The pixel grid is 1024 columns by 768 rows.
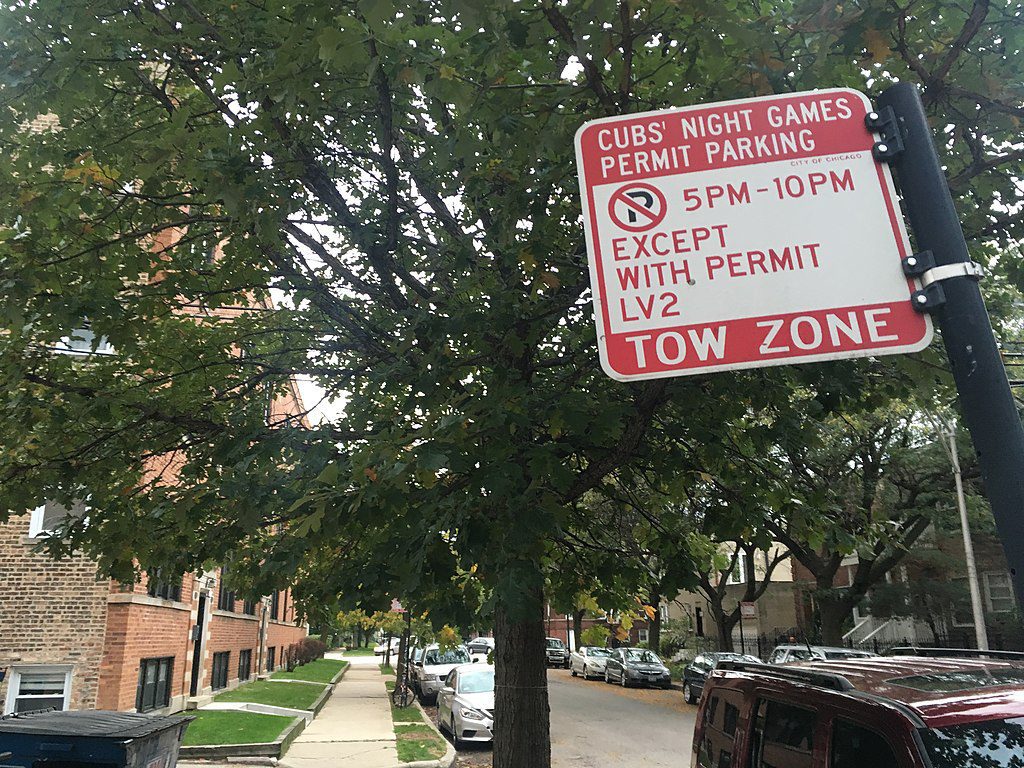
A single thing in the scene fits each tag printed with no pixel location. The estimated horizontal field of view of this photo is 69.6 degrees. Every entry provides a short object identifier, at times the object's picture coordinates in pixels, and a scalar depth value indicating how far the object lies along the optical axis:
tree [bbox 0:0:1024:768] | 3.79
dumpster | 5.86
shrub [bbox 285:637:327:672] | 36.33
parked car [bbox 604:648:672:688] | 27.56
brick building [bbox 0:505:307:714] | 12.29
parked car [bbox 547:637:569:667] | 42.66
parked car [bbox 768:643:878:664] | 8.60
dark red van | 3.08
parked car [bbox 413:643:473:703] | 24.64
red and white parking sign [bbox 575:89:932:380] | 1.65
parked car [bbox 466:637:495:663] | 45.46
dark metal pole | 1.49
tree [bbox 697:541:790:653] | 24.09
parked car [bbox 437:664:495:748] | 15.27
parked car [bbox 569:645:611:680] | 32.59
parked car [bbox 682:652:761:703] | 22.45
